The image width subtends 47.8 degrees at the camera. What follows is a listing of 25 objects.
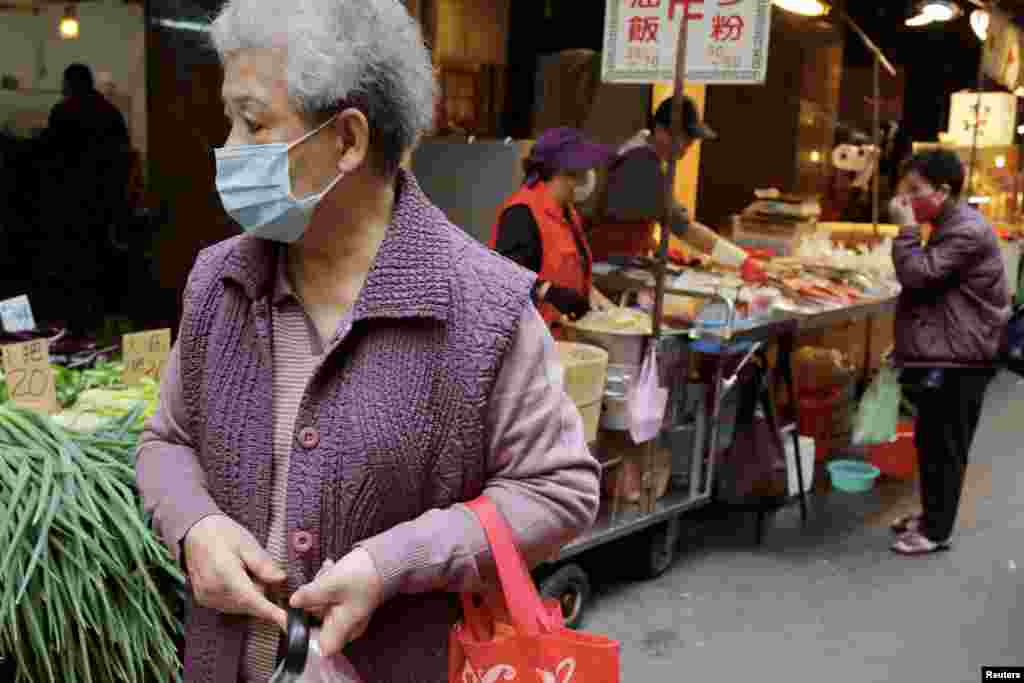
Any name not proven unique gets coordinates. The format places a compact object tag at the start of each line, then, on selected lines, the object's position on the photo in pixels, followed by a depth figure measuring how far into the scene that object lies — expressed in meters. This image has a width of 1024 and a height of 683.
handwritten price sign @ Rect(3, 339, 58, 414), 3.01
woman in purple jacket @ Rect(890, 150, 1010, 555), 5.64
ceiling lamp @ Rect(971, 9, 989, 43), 9.34
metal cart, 4.70
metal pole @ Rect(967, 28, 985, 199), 8.91
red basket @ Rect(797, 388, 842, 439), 7.34
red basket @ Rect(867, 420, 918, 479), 7.36
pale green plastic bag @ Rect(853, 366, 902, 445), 6.27
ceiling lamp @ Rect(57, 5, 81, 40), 4.52
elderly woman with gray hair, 1.66
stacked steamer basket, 4.08
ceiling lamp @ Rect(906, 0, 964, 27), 8.42
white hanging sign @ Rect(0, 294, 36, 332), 3.64
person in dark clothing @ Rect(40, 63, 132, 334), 4.57
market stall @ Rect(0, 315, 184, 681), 2.42
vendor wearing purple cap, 5.04
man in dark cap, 6.32
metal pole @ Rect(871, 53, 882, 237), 9.81
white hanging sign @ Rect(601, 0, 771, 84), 4.61
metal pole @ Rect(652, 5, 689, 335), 4.70
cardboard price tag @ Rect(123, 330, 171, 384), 3.43
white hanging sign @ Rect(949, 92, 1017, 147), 11.43
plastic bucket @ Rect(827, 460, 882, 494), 7.04
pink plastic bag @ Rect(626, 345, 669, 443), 4.61
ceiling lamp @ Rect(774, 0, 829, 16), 7.39
